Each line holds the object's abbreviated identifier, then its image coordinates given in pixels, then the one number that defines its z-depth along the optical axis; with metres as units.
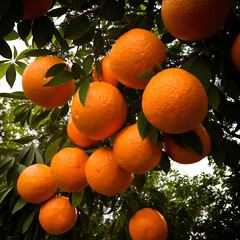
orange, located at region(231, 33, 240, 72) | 0.60
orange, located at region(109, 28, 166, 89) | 0.61
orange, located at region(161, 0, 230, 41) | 0.55
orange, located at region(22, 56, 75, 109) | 0.73
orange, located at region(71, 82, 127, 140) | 0.62
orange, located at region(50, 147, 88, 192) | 0.79
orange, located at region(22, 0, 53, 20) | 0.66
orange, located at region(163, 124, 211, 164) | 0.62
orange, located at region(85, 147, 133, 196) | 0.69
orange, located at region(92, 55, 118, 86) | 0.78
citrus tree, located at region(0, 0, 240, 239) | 0.54
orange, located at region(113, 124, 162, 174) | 0.61
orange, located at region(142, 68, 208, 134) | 0.50
